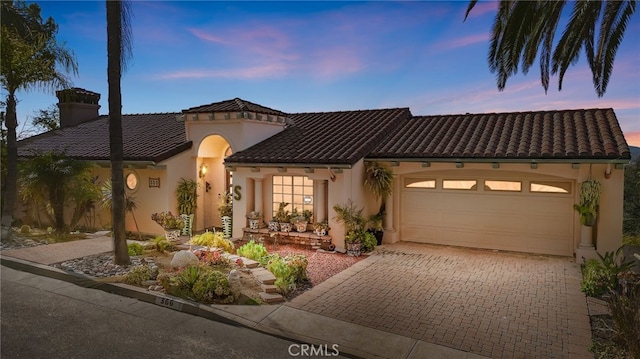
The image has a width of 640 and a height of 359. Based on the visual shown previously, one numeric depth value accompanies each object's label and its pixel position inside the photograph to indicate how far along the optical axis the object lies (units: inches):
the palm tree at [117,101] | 370.6
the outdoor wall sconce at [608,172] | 395.5
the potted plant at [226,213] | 562.3
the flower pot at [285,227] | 506.9
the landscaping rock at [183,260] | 364.8
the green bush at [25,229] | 561.1
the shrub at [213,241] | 460.8
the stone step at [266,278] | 327.3
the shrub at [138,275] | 338.3
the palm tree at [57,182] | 503.5
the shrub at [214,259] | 382.6
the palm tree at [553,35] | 289.1
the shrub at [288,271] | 323.6
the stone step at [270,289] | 313.9
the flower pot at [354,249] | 457.4
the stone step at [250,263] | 378.0
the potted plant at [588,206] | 398.3
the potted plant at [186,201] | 559.4
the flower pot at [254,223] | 524.7
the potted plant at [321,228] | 479.1
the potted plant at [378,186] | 487.8
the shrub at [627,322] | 201.2
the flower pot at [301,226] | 499.5
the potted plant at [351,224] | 460.1
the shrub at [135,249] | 437.5
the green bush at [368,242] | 474.3
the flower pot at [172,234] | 522.3
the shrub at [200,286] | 300.2
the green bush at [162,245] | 450.6
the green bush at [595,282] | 319.6
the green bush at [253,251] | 404.2
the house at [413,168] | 432.0
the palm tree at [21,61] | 491.3
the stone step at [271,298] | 300.0
